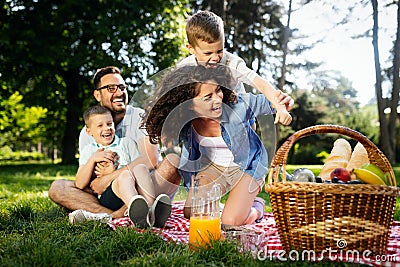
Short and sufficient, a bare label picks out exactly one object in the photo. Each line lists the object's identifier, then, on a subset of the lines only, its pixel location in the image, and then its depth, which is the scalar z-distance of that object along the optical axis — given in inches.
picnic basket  78.3
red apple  85.7
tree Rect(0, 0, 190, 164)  366.3
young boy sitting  105.8
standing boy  116.6
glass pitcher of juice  88.1
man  121.5
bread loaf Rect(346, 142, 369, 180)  96.1
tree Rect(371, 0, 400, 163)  396.8
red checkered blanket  77.7
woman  113.7
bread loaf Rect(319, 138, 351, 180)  99.7
